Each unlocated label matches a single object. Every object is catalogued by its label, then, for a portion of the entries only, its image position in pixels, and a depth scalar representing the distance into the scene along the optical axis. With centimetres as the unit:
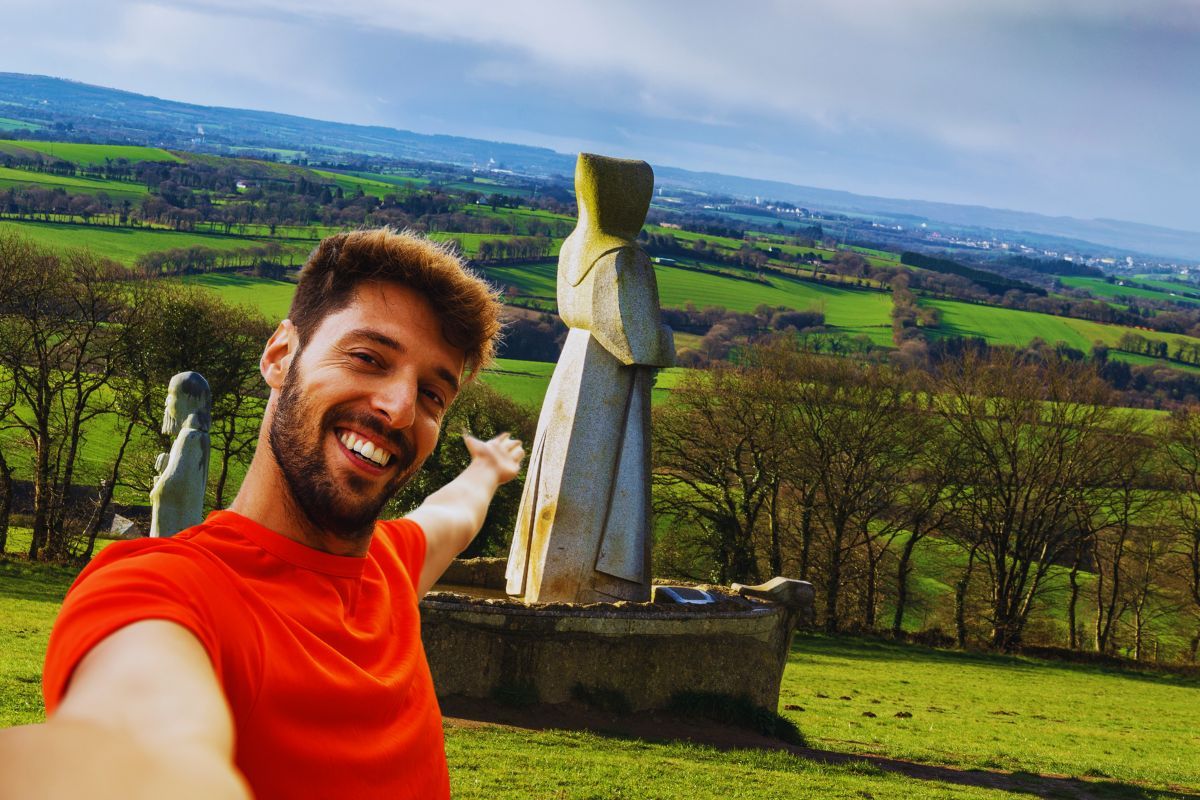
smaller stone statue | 972
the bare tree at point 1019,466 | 3525
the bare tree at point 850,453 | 3416
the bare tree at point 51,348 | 2845
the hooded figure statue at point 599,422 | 1305
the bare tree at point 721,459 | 3409
